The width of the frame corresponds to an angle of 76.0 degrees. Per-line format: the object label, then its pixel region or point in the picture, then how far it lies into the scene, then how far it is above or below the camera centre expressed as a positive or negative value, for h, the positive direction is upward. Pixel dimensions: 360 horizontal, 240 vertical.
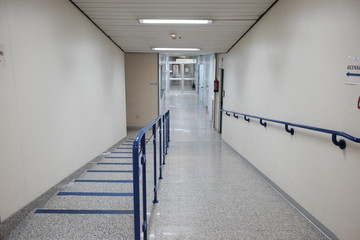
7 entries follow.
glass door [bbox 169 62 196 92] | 21.97 +0.51
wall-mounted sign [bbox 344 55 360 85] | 1.85 +0.10
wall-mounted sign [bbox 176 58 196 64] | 17.67 +1.76
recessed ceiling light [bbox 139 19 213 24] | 4.20 +1.14
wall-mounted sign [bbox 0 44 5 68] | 2.04 +0.23
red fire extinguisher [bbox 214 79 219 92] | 7.64 -0.06
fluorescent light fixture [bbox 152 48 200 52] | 7.05 +1.04
